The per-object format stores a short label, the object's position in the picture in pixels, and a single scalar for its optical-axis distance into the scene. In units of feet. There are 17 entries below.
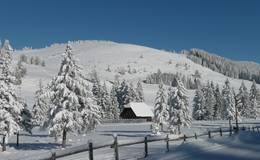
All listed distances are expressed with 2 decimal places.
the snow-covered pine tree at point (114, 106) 282.64
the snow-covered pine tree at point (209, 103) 305.46
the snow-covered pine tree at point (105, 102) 264.49
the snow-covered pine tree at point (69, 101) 116.27
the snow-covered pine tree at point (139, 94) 318.16
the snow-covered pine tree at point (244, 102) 311.92
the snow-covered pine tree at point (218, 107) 320.66
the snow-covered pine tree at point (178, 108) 176.07
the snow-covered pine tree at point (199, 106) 294.58
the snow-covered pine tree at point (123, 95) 310.50
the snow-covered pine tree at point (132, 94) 312.79
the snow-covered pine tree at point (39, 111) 214.95
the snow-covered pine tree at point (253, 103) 317.88
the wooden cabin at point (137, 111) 288.25
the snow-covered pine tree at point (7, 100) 121.52
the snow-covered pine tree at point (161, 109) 203.38
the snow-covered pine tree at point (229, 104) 249.58
